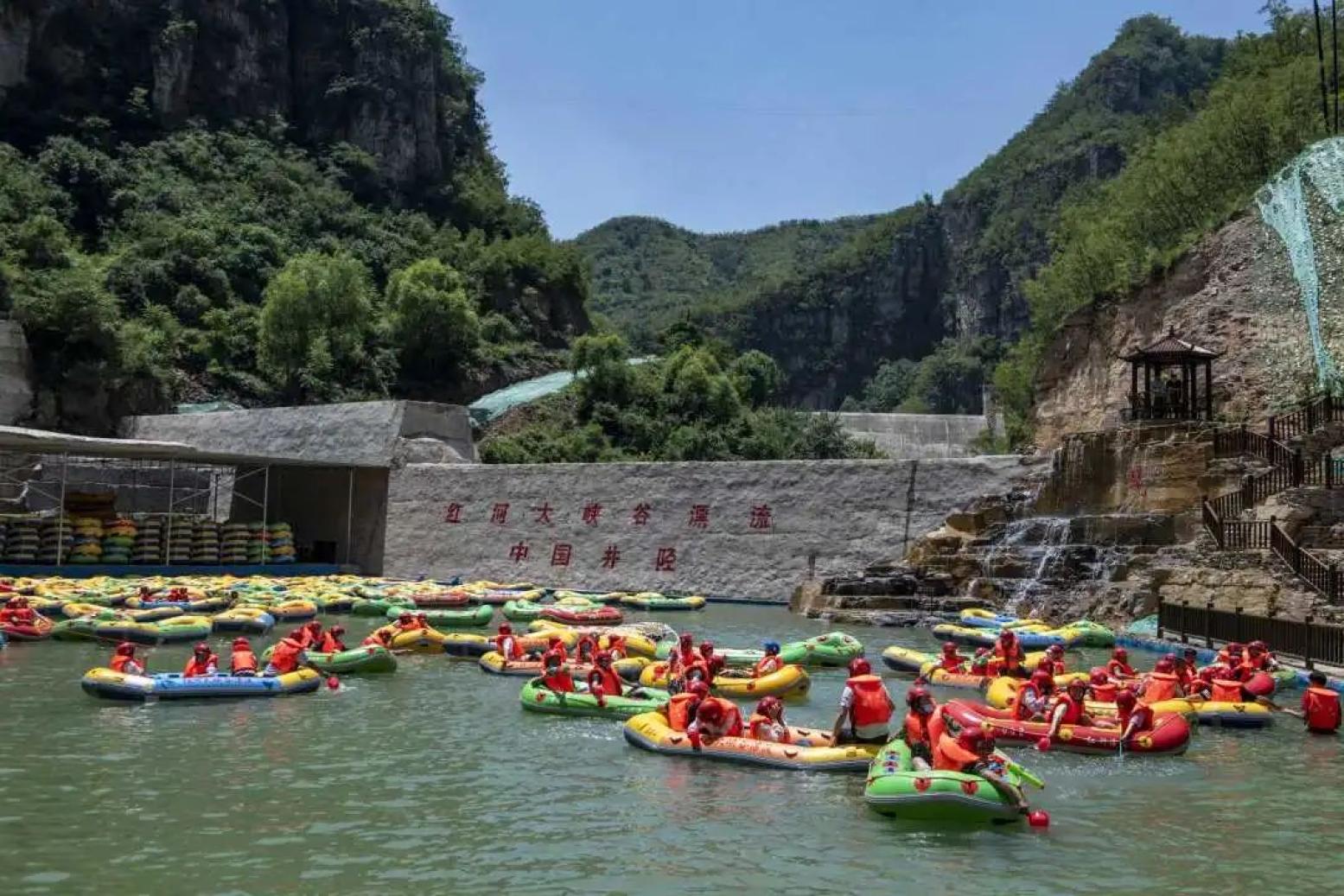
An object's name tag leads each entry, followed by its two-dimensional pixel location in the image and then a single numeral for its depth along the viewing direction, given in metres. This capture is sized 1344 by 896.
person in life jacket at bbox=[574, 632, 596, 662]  18.91
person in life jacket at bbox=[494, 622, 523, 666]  20.22
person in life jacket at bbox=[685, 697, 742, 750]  13.81
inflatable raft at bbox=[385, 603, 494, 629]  26.42
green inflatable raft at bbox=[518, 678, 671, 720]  16.20
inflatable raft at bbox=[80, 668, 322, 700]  16.67
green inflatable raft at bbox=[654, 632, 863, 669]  20.88
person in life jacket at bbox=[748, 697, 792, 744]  13.60
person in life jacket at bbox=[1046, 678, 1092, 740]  14.44
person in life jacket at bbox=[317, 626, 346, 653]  19.84
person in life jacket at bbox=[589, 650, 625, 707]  16.58
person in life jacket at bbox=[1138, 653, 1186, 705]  15.57
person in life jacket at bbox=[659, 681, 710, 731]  14.08
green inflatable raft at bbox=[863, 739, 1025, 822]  10.82
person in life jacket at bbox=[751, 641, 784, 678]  18.11
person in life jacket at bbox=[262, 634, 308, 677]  17.86
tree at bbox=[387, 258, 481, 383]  62.00
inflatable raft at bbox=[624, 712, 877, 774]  12.82
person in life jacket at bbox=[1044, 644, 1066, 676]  16.89
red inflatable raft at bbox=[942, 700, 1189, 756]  14.06
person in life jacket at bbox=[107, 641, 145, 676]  17.02
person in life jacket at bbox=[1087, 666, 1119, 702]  15.91
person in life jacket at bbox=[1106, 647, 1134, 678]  17.05
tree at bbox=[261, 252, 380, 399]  56.94
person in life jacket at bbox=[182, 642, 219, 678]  17.30
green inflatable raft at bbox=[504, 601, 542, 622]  27.77
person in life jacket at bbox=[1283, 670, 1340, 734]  15.05
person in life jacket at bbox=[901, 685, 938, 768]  11.80
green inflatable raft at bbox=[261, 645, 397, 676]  19.50
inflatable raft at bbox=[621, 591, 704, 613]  30.45
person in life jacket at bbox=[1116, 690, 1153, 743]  14.12
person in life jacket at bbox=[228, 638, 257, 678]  17.59
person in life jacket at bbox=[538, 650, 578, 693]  16.73
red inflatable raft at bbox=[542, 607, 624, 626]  26.27
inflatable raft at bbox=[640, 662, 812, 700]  17.66
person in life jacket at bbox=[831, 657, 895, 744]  13.16
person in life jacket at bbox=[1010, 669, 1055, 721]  14.97
